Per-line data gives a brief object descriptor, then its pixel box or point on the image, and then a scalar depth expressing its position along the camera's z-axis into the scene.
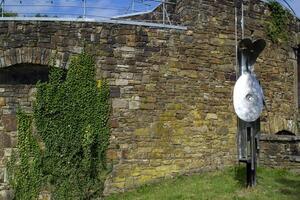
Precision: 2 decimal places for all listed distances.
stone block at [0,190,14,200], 9.38
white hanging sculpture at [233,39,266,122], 9.18
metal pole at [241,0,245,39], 11.69
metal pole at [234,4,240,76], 11.38
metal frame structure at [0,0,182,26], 9.59
